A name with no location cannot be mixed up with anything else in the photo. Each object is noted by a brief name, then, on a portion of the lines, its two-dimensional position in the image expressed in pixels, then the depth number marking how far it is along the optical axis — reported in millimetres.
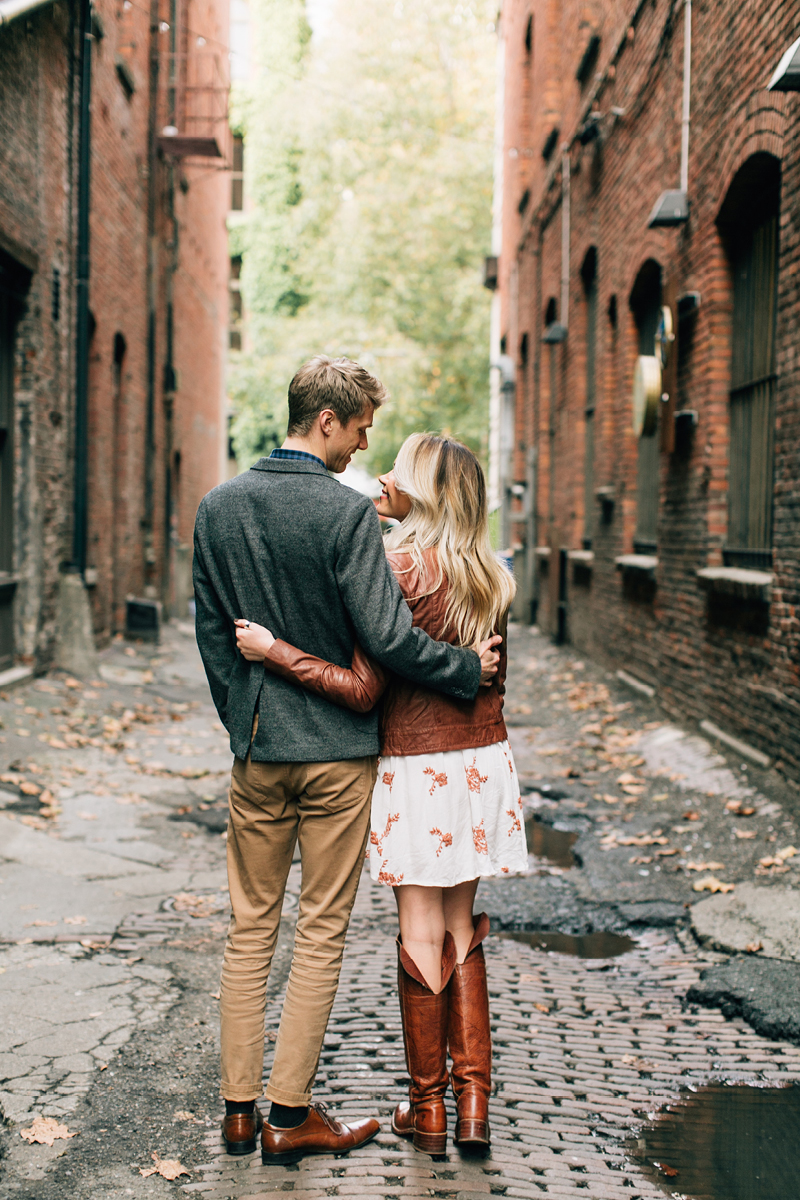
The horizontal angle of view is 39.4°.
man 2732
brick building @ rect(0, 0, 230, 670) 9594
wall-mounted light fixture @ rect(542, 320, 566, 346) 14281
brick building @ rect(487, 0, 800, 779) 6379
